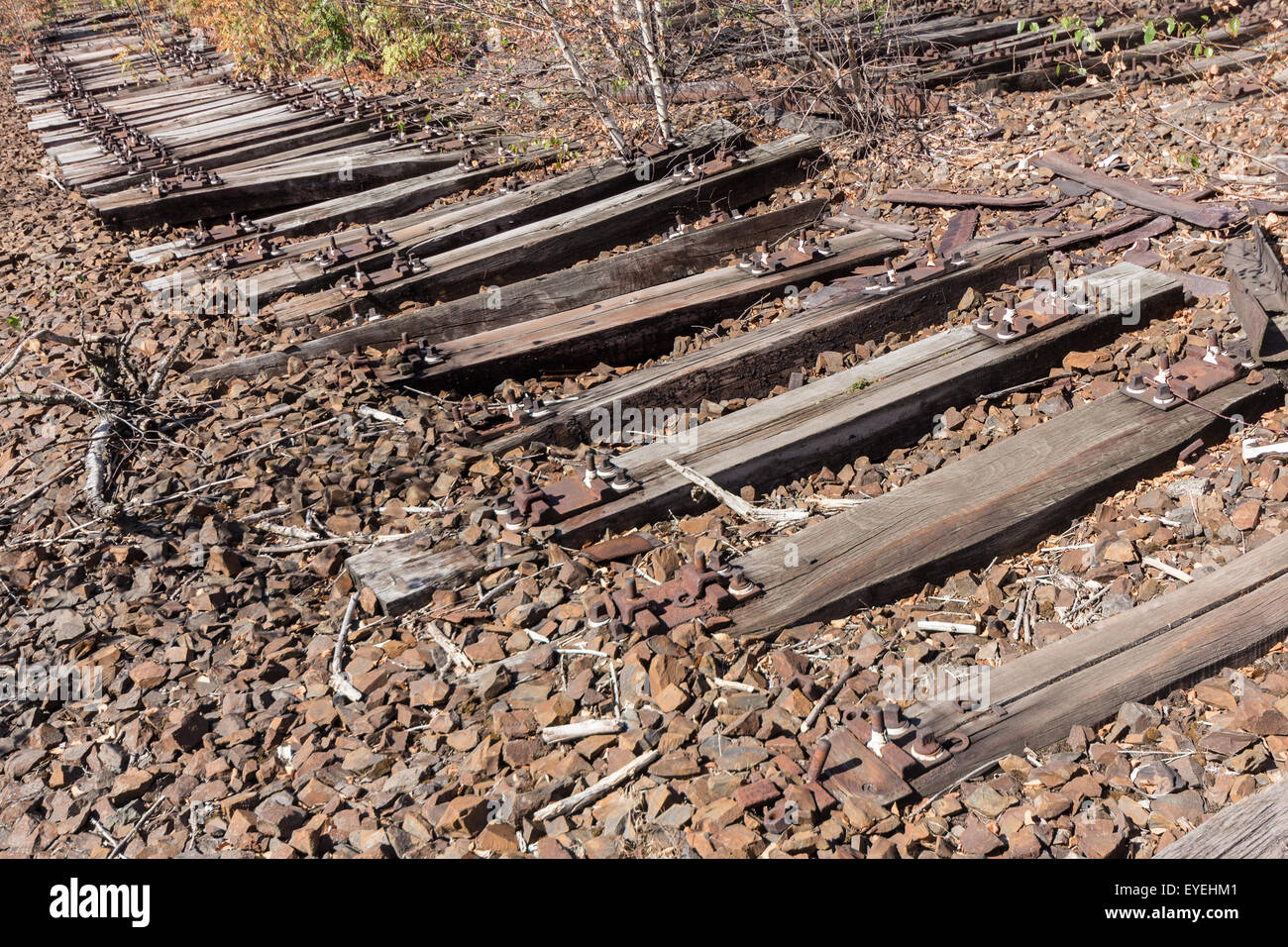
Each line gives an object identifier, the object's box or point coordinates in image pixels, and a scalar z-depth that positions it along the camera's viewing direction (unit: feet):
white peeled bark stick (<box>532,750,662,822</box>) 7.72
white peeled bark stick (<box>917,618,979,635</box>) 9.54
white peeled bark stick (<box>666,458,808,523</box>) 11.21
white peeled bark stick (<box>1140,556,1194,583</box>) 9.61
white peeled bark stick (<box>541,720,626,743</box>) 8.39
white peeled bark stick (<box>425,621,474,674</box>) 9.36
